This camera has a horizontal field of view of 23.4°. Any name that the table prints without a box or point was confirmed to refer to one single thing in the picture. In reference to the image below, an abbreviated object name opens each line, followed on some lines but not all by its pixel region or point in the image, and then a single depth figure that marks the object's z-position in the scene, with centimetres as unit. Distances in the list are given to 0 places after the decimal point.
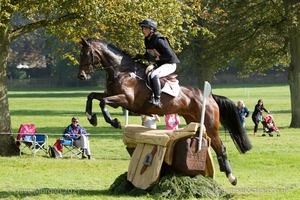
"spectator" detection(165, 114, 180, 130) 2242
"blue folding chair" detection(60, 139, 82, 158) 2244
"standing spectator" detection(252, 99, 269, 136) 3144
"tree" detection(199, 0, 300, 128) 3497
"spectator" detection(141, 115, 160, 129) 2242
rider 1251
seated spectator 2245
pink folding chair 2256
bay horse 1241
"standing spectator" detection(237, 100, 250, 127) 3072
